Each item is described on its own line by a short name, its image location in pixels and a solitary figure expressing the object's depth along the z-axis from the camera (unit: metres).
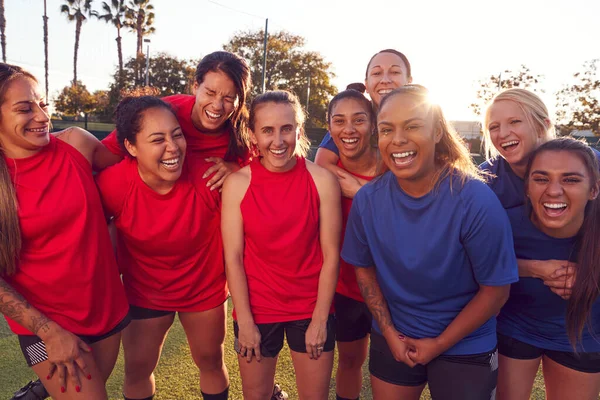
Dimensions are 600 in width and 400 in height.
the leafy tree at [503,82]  35.50
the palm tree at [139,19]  37.66
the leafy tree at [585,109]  28.55
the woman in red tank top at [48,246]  2.29
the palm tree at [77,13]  37.83
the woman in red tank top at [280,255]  2.63
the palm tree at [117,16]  37.53
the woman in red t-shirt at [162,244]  2.70
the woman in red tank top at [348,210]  2.99
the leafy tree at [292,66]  40.41
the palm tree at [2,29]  32.03
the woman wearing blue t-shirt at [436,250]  2.13
